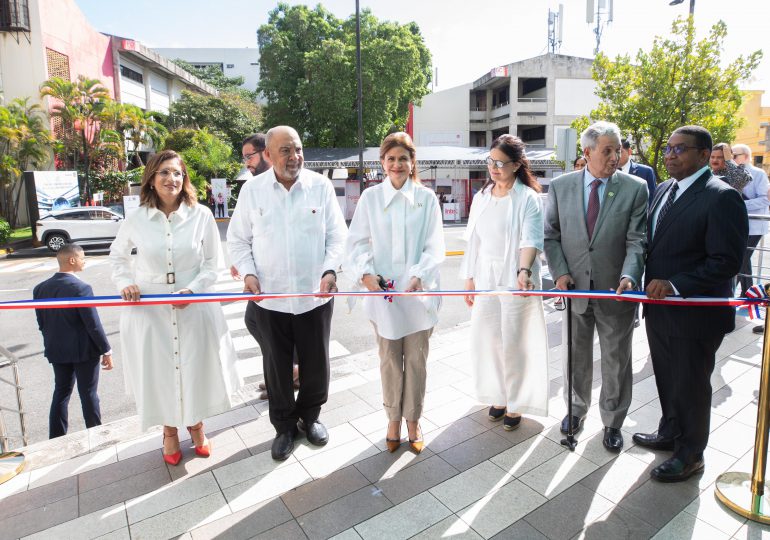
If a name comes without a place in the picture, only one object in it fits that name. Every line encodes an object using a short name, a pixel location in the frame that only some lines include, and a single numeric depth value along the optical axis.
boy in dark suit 4.30
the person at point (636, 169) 5.46
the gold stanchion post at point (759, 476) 2.86
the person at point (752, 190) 6.66
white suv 16.69
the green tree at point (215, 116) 34.75
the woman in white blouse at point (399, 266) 3.42
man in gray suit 3.44
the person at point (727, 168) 6.18
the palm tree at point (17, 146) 20.34
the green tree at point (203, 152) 28.95
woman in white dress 3.35
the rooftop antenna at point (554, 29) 39.06
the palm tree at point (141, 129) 26.12
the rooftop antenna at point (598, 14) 26.22
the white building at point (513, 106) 37.06
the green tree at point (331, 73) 29.03
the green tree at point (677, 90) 11.12
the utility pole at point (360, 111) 19.53
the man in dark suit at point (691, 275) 2.97
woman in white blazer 3.63
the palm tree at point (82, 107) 22.72
